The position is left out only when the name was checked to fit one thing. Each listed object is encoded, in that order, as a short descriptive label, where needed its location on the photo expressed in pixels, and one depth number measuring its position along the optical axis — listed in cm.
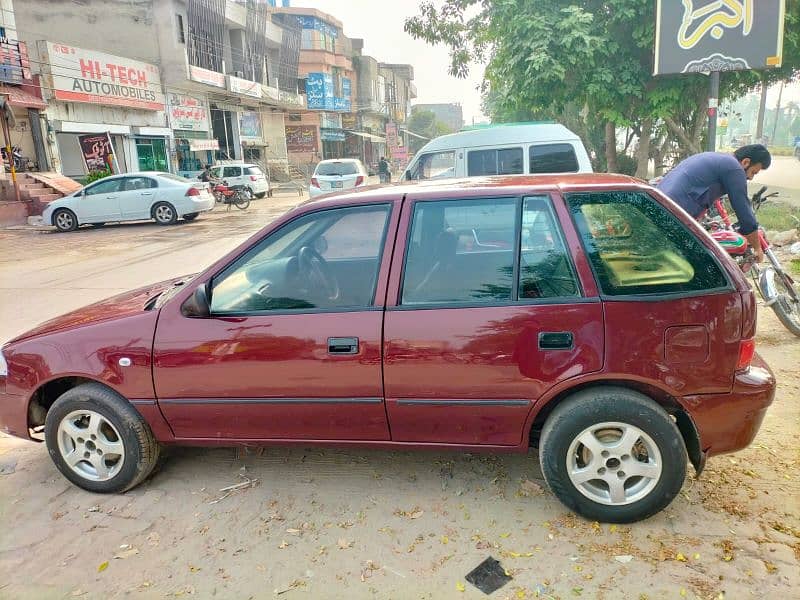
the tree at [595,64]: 1152
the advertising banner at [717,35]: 998
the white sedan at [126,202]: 1703
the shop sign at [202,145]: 3016
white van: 917
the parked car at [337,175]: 1848
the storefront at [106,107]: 2130
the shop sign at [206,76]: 2897
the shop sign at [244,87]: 3319
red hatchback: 272
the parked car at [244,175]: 2494
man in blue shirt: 454
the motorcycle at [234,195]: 2181
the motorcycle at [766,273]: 511
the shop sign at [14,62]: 1906
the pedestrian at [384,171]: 3037
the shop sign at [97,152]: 2284
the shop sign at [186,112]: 2873
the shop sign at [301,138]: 4812
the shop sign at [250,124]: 3812
